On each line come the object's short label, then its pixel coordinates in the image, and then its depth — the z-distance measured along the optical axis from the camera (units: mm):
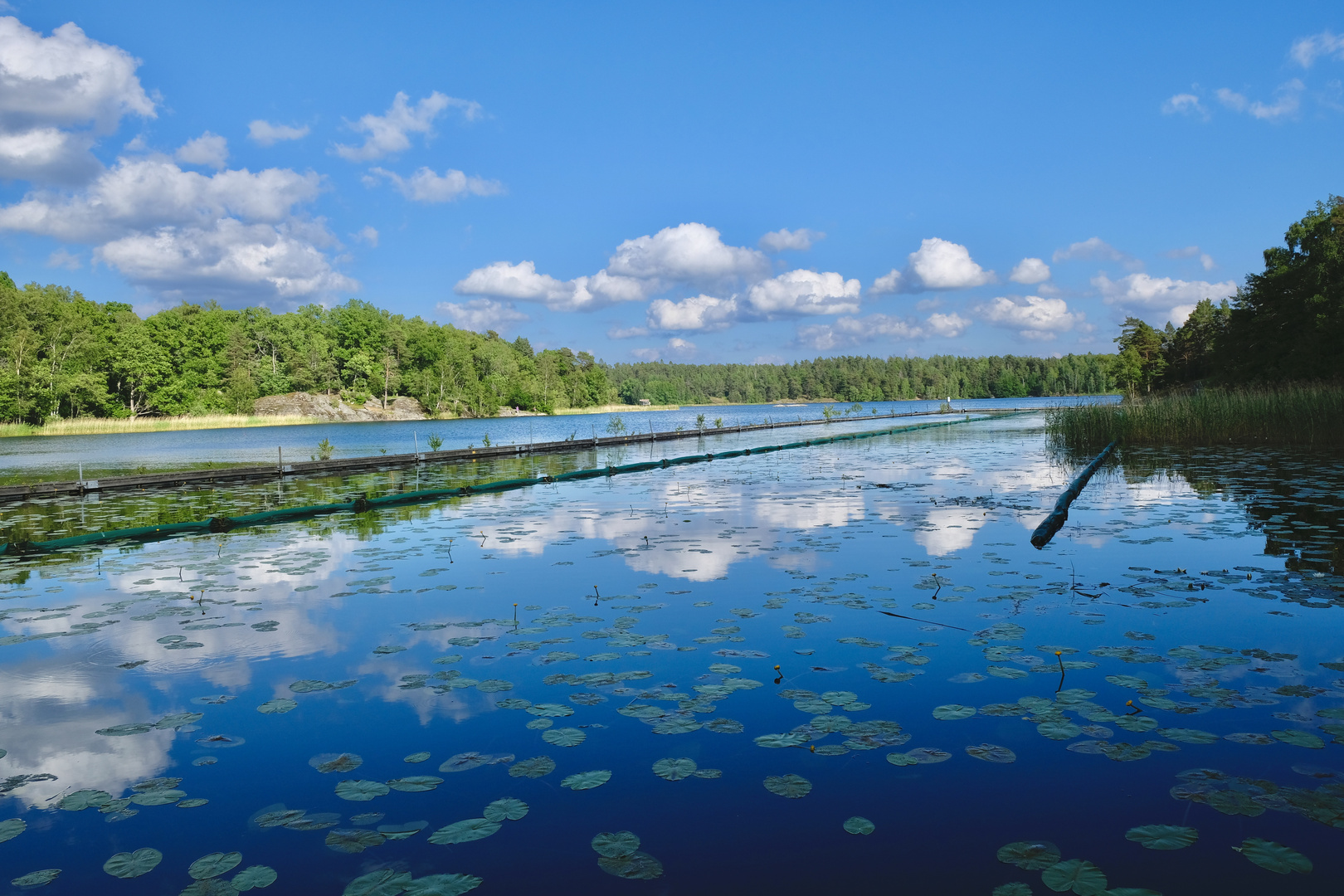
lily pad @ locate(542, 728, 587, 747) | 3963
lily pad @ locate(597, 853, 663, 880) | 2863
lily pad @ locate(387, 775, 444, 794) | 3512
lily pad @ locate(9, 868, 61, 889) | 2881
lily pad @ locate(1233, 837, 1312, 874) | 2721
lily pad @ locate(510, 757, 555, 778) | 3639
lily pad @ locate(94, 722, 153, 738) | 4297
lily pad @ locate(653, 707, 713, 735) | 4082
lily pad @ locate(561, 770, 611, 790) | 3506
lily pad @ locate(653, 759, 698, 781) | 3594
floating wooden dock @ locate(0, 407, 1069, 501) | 17219
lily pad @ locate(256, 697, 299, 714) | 4551
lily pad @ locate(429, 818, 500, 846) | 3076
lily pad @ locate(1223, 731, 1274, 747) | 3678
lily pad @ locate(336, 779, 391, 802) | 3475
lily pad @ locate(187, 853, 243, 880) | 2926
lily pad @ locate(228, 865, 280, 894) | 2836
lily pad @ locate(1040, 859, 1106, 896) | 2662
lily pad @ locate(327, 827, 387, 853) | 3057
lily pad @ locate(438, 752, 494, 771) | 3730
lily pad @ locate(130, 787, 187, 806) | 3486
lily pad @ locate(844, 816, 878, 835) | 3078
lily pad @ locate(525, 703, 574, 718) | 4336
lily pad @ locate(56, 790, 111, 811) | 3477
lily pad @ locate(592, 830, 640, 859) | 2990
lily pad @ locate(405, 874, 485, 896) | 2758
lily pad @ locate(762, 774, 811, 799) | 3379
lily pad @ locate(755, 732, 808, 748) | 3881
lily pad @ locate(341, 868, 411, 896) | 2771
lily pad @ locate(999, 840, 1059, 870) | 2836
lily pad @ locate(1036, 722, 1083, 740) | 3852
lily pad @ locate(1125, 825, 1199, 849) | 2904
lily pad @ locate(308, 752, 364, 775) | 3791
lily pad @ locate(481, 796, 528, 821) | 3250
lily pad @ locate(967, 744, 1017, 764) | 3633
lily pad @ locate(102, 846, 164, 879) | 2948
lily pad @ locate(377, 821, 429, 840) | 3131
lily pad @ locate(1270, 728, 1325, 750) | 3627
